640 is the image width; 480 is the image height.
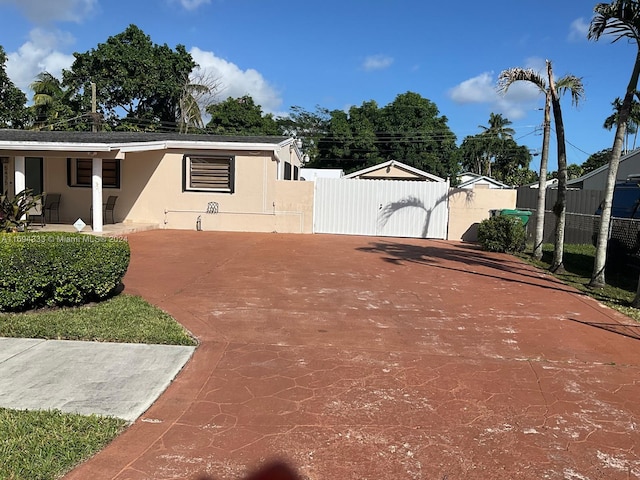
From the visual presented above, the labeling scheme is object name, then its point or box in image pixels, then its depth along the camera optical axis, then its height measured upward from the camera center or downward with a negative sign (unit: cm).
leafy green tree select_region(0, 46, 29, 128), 3418 +644
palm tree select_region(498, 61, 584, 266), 1228 +306
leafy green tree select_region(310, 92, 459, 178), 4584 +678
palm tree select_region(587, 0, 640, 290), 894 +233
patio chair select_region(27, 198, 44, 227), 1484 -47
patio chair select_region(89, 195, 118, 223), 1722 -26
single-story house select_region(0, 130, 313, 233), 1728 +61
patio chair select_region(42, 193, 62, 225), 1703 -17
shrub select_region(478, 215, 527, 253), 1441 -54
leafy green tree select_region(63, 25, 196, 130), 3672 +951
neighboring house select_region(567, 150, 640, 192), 2071 +220
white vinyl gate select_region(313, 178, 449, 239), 1752 +12
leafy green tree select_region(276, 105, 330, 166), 5447 +934
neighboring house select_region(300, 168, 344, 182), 2716 +200
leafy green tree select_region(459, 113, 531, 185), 6376 +870
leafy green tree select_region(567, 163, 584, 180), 5166 +513
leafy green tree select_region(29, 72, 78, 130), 3431 +650
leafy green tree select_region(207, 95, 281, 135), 4556 +810
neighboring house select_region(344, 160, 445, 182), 2877 +228
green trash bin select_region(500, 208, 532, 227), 1535 +8
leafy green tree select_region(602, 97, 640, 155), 2077 +652
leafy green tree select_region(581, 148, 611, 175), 5663 +705
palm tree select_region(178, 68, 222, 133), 3962 +819
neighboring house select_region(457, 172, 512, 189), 3794 +256
